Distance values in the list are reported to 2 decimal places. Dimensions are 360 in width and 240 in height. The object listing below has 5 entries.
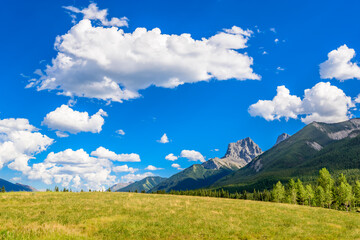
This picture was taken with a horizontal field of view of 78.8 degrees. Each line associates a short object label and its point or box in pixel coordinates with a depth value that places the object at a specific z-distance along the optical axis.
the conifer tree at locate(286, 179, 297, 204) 96.69
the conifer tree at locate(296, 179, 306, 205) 92.19
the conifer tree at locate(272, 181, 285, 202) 102.06
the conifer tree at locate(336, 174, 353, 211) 82.75
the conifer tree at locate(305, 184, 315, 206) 93.65
